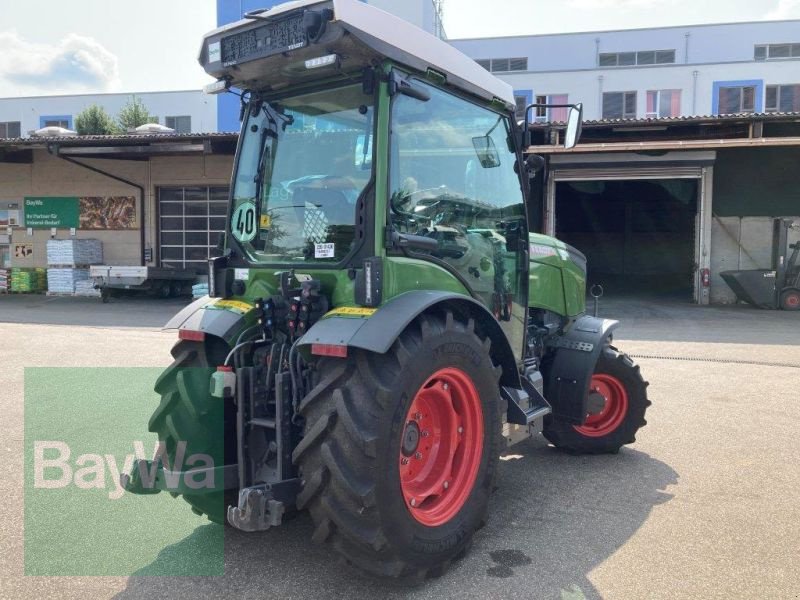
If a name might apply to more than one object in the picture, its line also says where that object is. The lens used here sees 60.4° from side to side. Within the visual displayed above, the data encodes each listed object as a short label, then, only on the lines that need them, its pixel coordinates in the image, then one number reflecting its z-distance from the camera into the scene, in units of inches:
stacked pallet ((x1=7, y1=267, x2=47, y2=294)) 760.3
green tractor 117.8
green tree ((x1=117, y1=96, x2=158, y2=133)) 1348.4
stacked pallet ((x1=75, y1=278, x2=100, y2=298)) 733.9
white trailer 668.1
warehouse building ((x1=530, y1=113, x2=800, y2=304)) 608.7
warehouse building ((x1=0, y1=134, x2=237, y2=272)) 763.4
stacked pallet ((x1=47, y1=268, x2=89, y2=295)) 736.2
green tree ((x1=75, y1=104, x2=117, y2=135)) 1307.8
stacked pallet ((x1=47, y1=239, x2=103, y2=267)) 735.7
